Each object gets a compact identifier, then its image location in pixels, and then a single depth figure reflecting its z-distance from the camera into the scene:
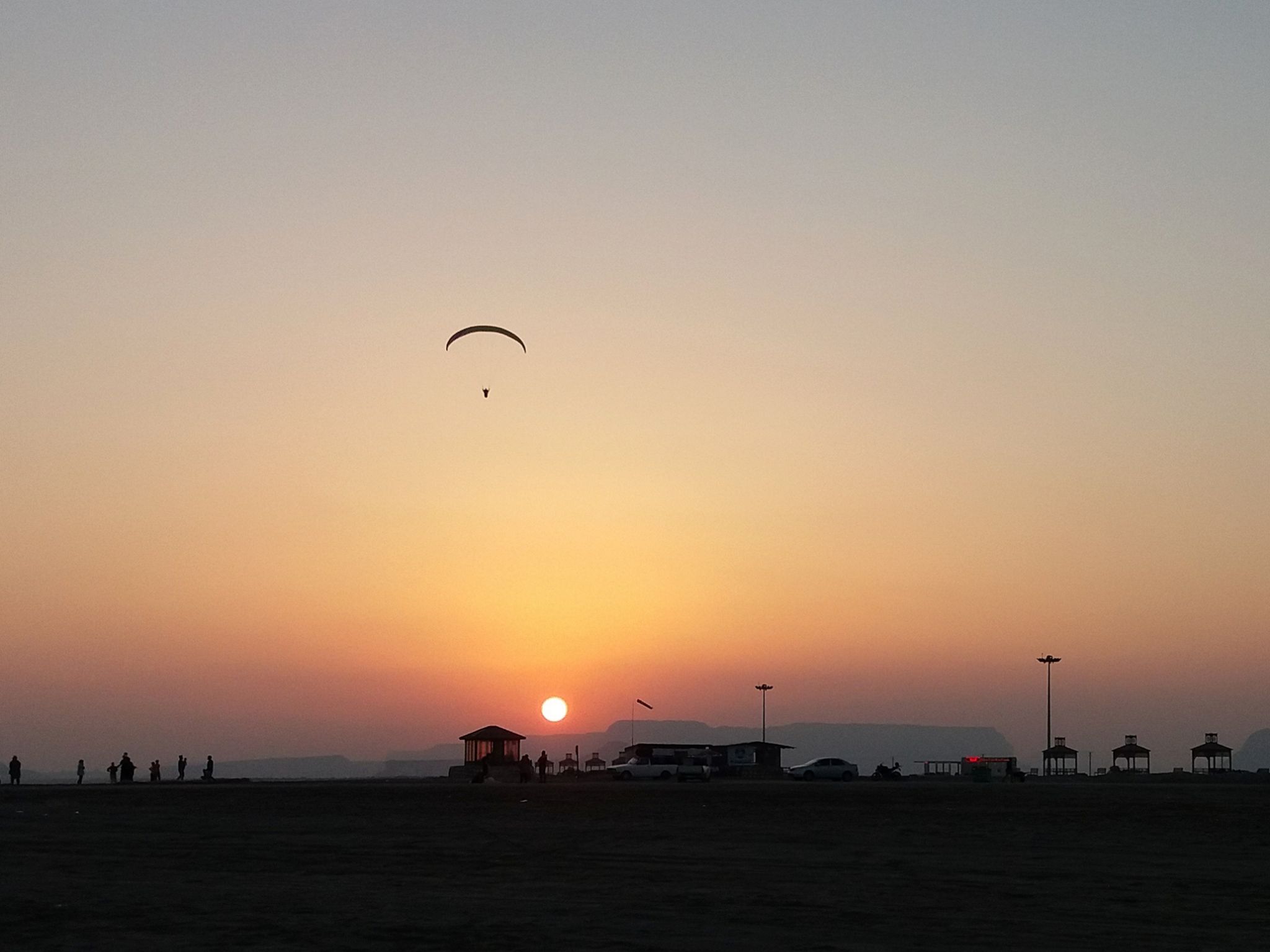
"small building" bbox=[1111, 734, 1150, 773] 115.75
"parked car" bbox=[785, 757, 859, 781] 94.19
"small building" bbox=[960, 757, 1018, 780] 91.01
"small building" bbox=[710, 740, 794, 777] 111.31
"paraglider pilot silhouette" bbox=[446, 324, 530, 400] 60.53
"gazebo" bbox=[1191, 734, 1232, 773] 113.62
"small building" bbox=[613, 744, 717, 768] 104.19
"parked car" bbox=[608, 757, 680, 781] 91.75
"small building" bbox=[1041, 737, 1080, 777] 112.88
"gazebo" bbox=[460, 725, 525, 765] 98.81
